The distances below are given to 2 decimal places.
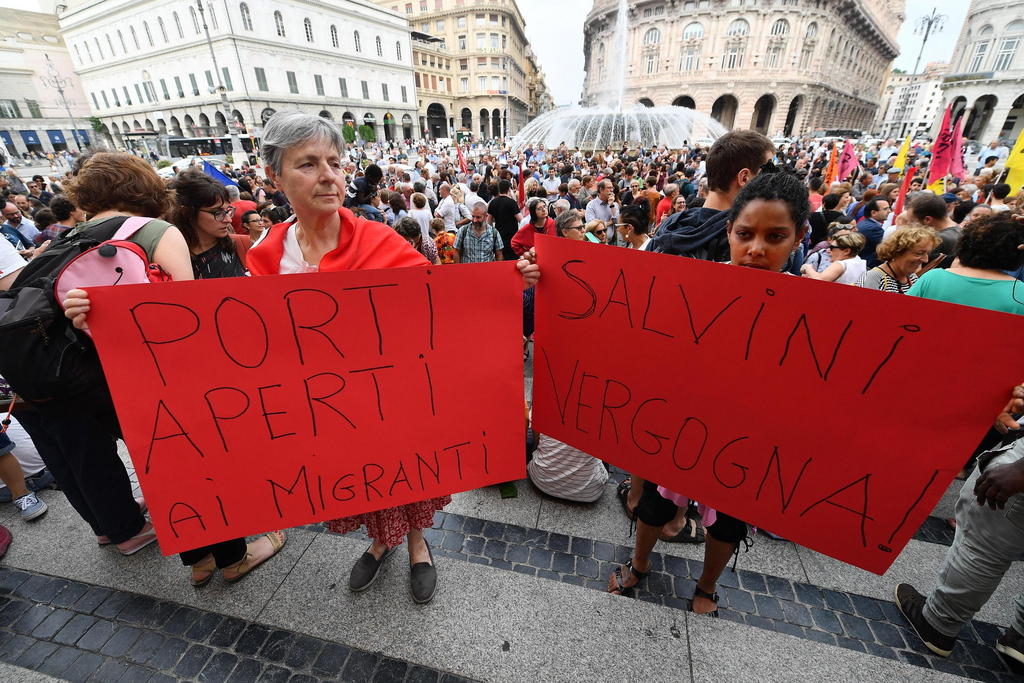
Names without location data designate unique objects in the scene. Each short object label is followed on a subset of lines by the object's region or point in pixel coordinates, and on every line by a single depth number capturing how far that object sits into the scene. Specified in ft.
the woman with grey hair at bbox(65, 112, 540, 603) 5.45
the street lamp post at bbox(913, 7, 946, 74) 123.26
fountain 87.40
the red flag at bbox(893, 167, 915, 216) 22.61
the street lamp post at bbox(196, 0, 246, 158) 89.76
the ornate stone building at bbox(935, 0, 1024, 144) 128.06
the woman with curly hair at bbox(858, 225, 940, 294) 9.91
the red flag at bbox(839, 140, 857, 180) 36.92
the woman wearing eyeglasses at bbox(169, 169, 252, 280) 8.41
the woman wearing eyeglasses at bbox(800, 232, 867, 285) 12.01
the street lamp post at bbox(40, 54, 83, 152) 168.50
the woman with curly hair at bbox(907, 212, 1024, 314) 6.99
